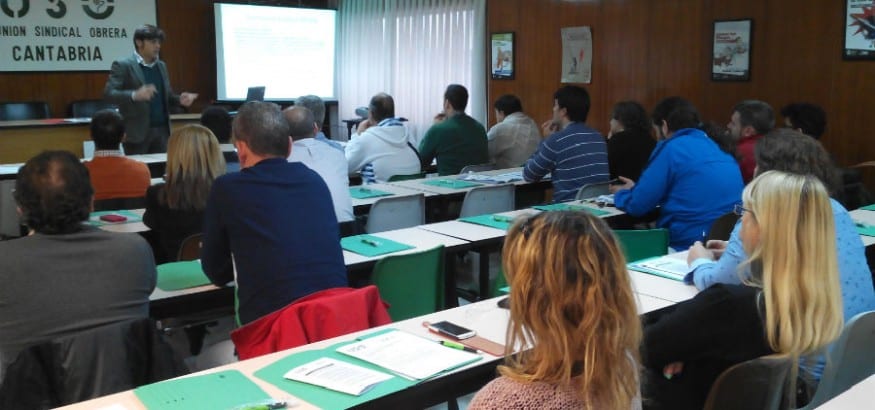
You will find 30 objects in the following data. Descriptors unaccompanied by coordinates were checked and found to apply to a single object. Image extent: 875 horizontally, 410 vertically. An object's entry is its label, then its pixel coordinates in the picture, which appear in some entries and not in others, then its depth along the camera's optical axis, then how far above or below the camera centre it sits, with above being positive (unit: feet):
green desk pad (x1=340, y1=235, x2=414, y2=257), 11.43 -2.13
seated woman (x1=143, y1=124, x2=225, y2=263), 12.60 -1.47
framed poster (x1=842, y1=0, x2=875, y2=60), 19.52 +1.55
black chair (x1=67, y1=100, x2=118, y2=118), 29.99 -0.45
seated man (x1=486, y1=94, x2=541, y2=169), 23.29 -1.19
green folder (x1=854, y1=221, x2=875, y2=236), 12.76 -2.09
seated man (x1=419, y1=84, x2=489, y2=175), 22.06 -1.20
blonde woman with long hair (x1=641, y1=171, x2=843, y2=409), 6.84 -1.73
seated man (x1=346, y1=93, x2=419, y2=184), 20.31 -1.40
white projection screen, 33.22 +1.85
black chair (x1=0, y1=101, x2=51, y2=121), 28.69 -0.55
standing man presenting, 22.62 +0.04
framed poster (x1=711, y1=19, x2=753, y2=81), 22.08 +1.22
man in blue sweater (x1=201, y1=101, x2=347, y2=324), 8.68 -1.50
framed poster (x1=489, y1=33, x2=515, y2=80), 28.81 +1.38
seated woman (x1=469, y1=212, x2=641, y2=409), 4.68 -1.27
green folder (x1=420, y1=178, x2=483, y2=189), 18.33 -1.97
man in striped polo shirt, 17.81 -1.24
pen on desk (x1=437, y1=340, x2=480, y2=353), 7.32 -2.23
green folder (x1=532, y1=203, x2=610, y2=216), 14.60 -2.01
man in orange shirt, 15.10 -1.31
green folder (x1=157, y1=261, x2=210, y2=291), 9.84 -2.23
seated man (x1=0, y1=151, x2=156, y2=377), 7.18 -1.53
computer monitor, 25.20 +0.02
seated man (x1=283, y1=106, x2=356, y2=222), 13.67 -1.03
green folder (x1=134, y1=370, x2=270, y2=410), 5.98 -2.23
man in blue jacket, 14.12 -1.56
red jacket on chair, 7.76 -2.16
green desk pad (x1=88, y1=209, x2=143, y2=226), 13.85 -2.11
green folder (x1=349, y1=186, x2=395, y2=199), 16.57 -1.99
